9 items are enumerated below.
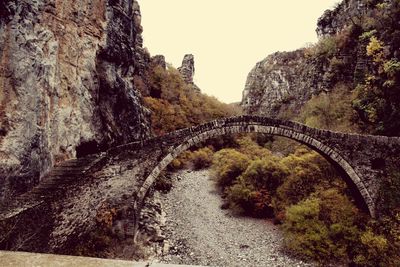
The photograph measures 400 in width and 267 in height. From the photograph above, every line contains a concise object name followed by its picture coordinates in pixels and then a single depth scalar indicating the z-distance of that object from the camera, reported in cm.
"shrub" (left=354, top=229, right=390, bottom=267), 1098
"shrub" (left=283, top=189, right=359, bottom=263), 1175
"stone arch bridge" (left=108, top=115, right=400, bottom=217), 1314
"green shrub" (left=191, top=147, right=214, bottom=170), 2617
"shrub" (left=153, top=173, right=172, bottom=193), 1981
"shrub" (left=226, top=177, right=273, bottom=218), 1631
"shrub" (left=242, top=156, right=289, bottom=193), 1691
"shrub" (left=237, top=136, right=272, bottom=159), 2266
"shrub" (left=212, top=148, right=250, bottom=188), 1920
